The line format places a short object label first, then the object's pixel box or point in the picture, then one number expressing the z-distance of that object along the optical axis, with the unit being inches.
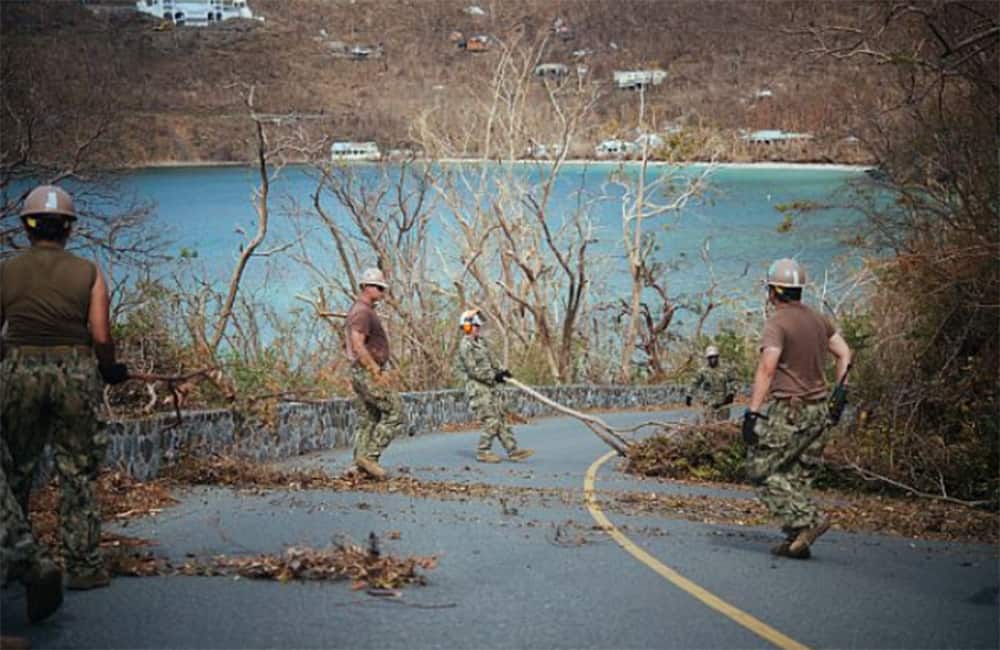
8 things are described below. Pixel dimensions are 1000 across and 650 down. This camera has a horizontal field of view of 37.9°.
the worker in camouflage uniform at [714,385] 1023.6
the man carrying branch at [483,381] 828.6
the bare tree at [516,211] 1801.2
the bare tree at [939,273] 670.5
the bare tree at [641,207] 1841.8
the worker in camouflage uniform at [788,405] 432.8
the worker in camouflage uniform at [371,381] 636.1
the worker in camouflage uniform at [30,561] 304.7
